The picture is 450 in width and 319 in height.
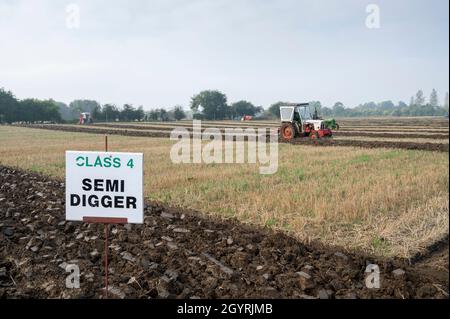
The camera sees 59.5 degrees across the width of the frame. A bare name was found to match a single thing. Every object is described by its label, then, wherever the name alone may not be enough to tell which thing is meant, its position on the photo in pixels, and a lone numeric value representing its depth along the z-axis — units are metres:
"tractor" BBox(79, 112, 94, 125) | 66.69
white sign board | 4.61
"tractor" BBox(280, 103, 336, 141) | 23.89
